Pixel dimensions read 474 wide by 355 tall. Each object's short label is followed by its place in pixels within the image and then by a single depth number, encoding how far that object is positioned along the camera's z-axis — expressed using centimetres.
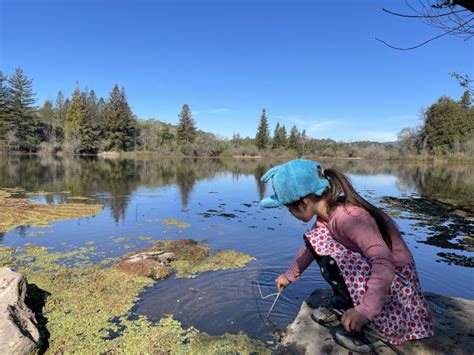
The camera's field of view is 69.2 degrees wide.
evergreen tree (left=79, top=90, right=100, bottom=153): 6550
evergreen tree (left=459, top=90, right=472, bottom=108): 6912
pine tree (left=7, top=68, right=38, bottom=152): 5778
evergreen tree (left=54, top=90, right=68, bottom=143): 6881
